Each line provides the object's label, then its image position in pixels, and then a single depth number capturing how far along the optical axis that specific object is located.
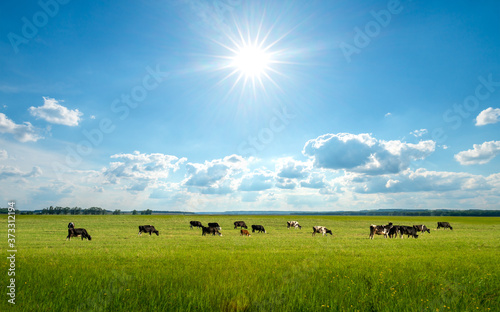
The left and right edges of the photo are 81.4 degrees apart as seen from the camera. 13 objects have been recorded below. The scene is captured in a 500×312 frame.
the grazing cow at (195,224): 53.66
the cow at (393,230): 33.28
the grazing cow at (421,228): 41.32
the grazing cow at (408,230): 34.27
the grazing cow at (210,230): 34.45
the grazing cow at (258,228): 42.06
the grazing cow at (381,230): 33.67
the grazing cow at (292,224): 51.97
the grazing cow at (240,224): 52.88
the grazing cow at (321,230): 36.54
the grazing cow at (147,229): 35.25
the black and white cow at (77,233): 28.28
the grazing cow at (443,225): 55.94
